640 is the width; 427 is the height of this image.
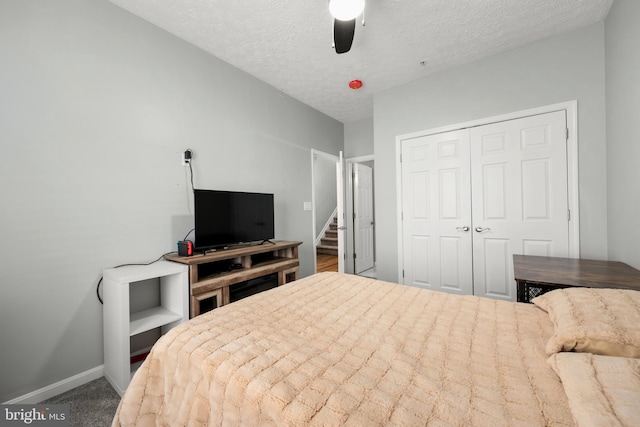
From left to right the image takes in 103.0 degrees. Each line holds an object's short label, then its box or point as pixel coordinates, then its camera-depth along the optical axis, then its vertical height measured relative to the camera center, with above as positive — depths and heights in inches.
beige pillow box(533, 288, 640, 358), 31.9 -15.5
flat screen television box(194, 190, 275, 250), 90.4 -0.9
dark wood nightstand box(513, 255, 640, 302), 59.9 -17.0
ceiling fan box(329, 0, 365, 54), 57.2 +46.7
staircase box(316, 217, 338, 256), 242.2 -27.9
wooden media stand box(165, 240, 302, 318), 79.4 -20.5
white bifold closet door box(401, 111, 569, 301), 97.7 +3.8
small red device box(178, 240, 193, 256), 84.4 -10.6
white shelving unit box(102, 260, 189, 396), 65.6 -27.5
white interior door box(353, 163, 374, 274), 185.5 -2.2
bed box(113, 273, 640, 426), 25.7 -20.1
